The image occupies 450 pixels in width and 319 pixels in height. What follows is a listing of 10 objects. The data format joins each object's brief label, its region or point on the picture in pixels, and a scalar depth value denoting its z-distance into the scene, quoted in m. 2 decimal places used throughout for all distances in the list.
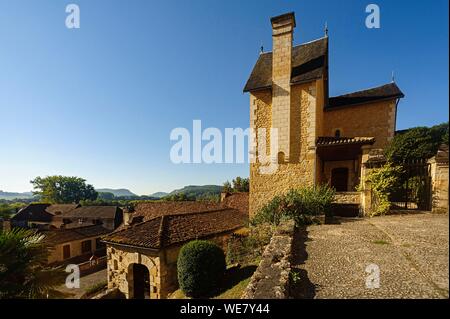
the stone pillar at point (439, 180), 6.07
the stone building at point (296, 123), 9.12
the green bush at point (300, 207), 6.67
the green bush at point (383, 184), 7.04
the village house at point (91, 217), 26.75
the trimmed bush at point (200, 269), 6.54
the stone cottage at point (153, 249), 8.01
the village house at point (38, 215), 31.47
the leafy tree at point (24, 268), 4.06
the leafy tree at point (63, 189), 61.56
